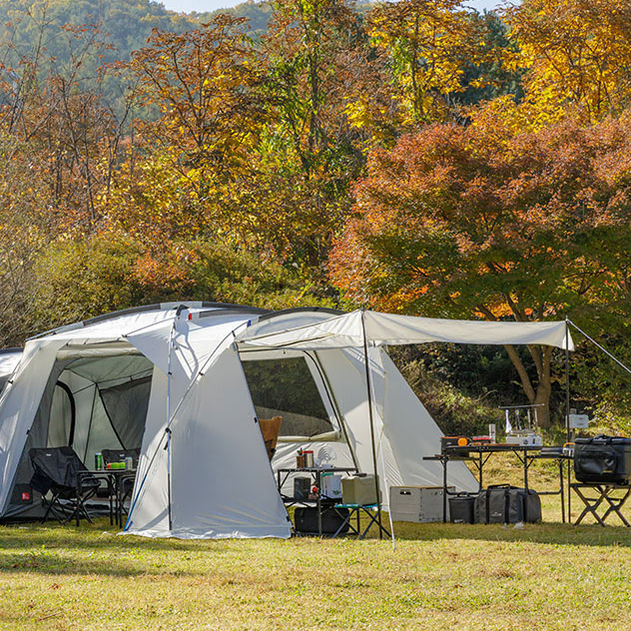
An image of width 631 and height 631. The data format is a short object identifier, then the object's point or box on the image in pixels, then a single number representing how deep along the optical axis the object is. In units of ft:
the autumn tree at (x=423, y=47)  107.86
